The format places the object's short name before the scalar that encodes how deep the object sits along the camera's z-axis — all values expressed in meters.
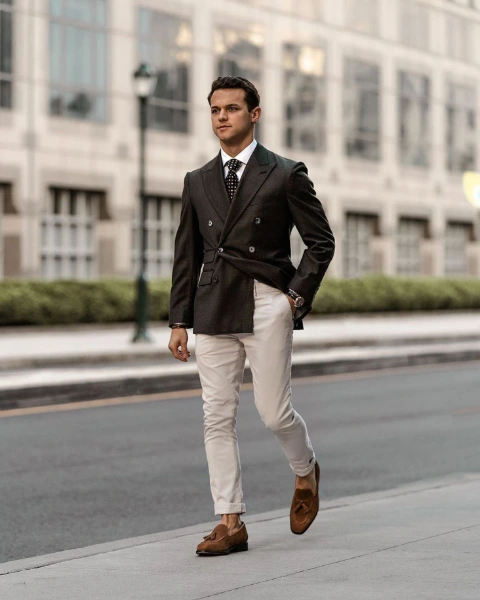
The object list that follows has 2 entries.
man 9.92
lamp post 38.83
